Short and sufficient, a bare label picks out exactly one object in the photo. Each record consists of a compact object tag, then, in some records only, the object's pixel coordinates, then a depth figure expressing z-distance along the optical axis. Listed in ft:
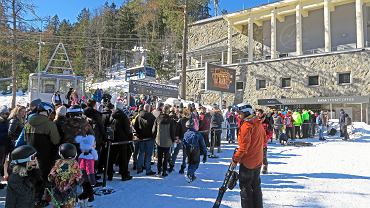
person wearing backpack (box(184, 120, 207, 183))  25.77
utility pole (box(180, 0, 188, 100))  78.62
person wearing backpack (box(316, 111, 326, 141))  59.12
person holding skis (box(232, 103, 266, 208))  16.20
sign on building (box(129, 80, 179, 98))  47.16
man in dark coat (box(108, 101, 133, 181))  25.11
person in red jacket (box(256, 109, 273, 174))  28.30
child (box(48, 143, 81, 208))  14.03
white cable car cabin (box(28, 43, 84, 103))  60.70
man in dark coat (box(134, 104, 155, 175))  27.81
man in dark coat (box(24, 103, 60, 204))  17.20
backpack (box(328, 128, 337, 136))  67.10
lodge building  94.02
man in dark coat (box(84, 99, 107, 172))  22.53
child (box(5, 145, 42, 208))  12.97
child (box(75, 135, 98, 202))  18.63
